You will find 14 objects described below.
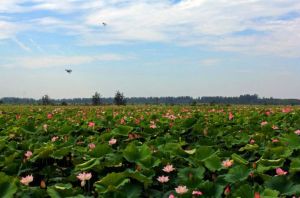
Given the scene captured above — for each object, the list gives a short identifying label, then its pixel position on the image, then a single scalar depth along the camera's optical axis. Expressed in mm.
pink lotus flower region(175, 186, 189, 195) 3186
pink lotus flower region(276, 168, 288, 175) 3468
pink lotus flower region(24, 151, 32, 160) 4434
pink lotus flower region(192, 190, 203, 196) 3162
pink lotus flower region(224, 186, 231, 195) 3205
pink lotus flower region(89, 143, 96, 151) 4648
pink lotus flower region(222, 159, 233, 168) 3748
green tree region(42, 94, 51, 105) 61781
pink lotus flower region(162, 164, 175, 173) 3752
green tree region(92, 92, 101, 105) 61588
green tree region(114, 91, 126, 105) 62869
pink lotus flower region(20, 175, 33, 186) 3682
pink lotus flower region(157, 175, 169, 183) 3637
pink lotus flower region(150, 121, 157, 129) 6308
